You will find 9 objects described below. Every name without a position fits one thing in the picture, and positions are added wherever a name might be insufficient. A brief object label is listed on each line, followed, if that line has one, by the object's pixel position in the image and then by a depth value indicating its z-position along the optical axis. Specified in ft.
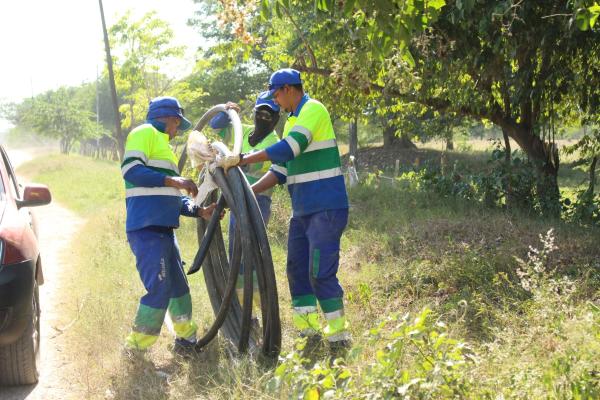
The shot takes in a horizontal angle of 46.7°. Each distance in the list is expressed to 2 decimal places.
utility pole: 73.41
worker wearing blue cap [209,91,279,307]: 19.88
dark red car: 15.03
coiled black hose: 15.58
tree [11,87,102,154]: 186.80
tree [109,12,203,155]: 87.25
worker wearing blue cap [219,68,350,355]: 16.69
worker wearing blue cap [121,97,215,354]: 17.48
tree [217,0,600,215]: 24.64
